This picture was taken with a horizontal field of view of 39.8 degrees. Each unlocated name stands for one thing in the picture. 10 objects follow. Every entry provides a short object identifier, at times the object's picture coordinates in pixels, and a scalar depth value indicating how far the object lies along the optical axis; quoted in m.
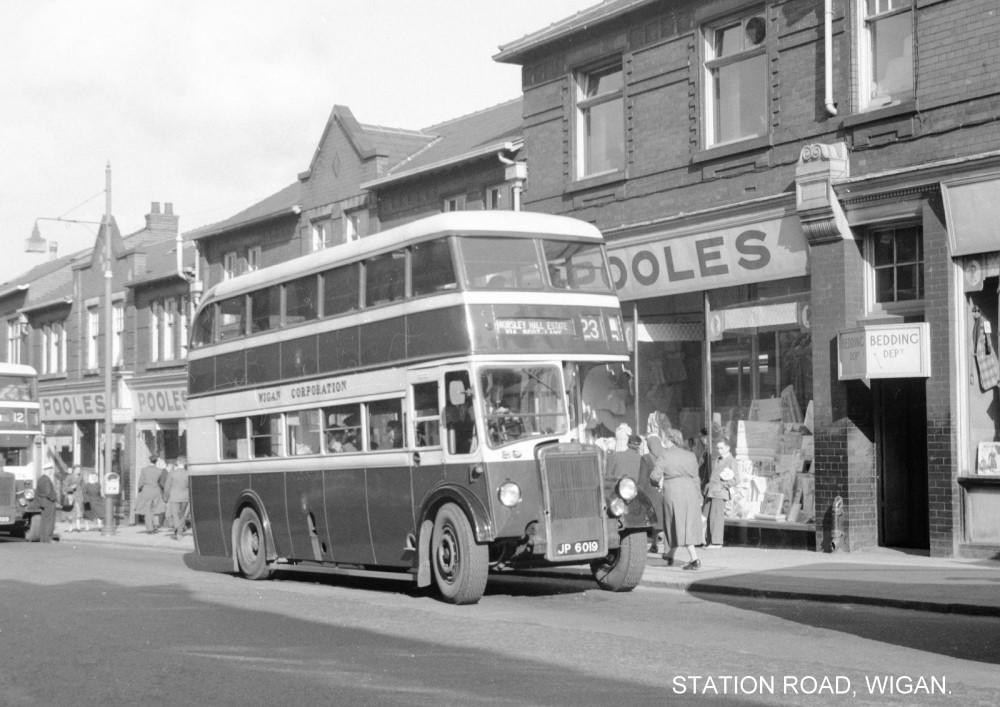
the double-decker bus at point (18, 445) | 28.91
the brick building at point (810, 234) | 17.14
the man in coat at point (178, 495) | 30.30
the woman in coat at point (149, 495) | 32.09
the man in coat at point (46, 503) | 28.84
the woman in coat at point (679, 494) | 16.69
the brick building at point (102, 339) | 41.06
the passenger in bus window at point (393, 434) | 15.37
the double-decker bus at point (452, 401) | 14.10
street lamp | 31.81
